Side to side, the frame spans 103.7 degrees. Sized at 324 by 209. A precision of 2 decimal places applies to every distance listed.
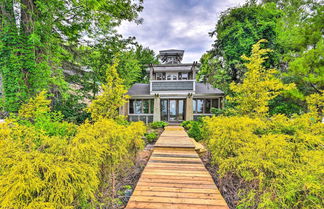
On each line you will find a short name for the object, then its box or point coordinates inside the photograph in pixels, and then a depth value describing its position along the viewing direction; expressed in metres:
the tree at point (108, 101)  7.13
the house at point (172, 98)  11.52
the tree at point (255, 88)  5.58
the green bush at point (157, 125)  10.36
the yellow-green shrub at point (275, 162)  1.72
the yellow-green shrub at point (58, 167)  1.37
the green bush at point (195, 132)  7.46
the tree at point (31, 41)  4.73
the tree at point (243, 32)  10.23
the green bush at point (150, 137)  7.42
